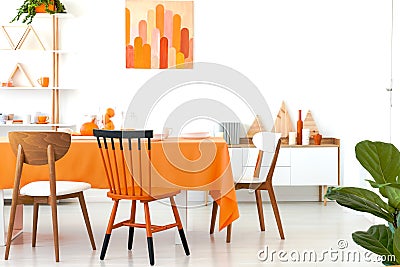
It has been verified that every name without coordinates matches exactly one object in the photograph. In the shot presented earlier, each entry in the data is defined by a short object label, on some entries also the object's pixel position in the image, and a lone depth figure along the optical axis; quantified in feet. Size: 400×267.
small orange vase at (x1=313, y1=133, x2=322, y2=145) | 21.63
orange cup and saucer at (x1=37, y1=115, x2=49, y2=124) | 21.66
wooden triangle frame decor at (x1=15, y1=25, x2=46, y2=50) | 21.57
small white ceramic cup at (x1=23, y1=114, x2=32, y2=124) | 21.61
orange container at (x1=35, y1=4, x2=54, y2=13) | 21.34
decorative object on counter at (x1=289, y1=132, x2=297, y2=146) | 21.75
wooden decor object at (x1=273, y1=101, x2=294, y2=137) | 22.21
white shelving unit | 21.59
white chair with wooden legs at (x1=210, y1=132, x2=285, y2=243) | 15.99
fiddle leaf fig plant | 5.48
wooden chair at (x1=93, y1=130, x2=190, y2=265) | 13.64
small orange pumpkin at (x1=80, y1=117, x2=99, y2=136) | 16.74
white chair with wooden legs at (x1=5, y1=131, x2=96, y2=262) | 13.82
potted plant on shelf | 21.08
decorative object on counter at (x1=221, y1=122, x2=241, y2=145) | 21.67
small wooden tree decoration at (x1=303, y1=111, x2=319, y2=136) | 22.17
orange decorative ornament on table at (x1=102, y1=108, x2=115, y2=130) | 17.35
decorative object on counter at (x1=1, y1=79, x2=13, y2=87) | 21.56
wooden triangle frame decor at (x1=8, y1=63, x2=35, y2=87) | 21.74
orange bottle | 21.81
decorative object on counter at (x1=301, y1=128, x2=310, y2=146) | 21.63
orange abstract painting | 21.89
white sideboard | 21.33
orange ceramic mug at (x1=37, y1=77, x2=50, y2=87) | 21.71
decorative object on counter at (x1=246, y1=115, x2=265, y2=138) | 22.12
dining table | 14.64
